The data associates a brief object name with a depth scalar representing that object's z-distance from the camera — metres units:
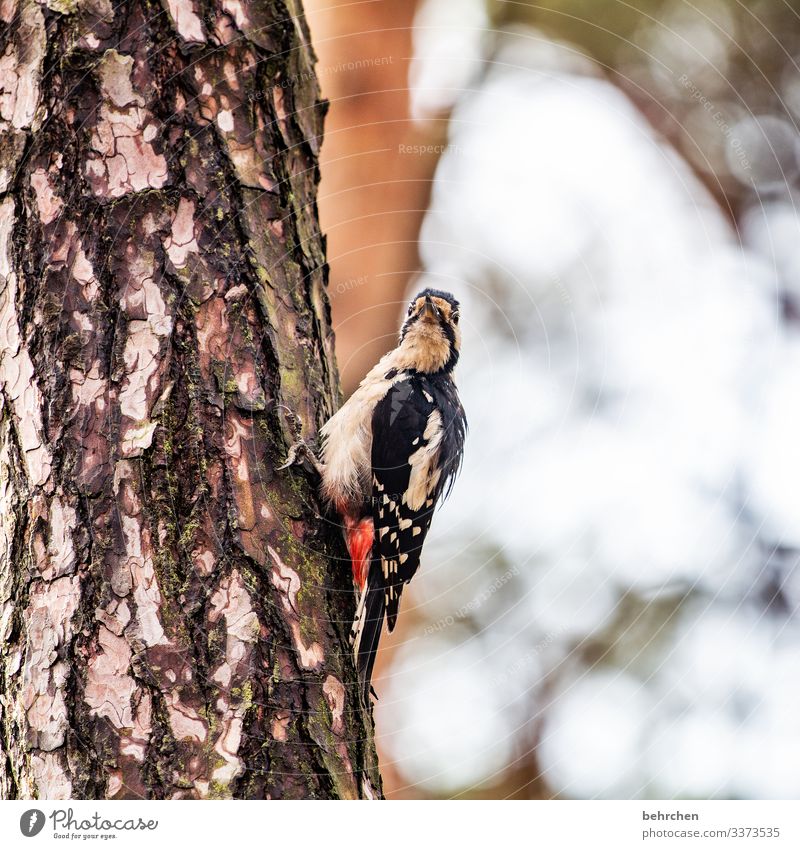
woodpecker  5.49
